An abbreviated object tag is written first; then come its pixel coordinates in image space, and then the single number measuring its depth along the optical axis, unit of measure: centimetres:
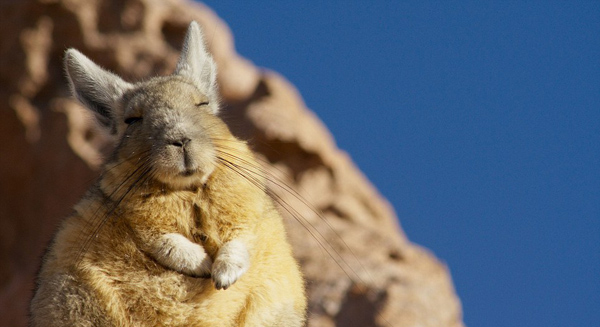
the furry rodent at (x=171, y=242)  983
